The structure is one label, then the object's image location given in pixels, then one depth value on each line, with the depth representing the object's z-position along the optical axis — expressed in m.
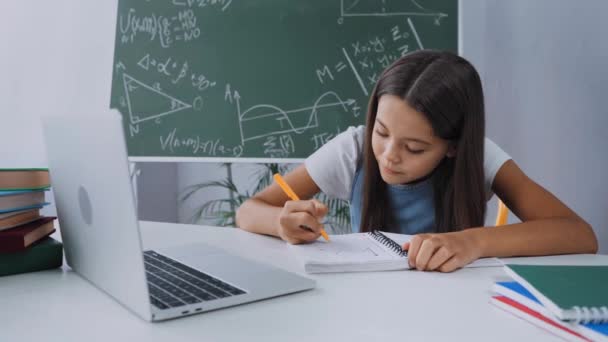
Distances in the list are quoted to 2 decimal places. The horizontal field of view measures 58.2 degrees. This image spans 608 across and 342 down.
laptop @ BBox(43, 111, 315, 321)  0.59
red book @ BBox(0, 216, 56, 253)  0.82
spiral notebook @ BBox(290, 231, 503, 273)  0.85
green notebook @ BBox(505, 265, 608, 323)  0.57
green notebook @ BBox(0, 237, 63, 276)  0.83
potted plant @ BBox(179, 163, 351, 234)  2.59
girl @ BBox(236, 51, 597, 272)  1.00
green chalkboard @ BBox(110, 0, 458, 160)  2.08
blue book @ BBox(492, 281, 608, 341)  0.55
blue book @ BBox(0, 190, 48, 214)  0.84
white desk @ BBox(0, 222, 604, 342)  0.58
